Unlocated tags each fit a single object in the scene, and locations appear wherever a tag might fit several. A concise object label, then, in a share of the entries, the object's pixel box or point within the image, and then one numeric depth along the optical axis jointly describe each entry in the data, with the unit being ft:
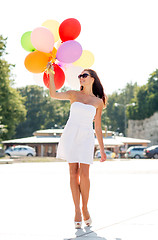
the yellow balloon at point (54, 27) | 23.09
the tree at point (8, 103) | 185.26
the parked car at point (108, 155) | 168.02
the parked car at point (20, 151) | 183.01
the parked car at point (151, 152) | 174.40
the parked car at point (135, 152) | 188.75
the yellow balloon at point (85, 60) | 23.32
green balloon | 22.72
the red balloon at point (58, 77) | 22.64
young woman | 19.86
